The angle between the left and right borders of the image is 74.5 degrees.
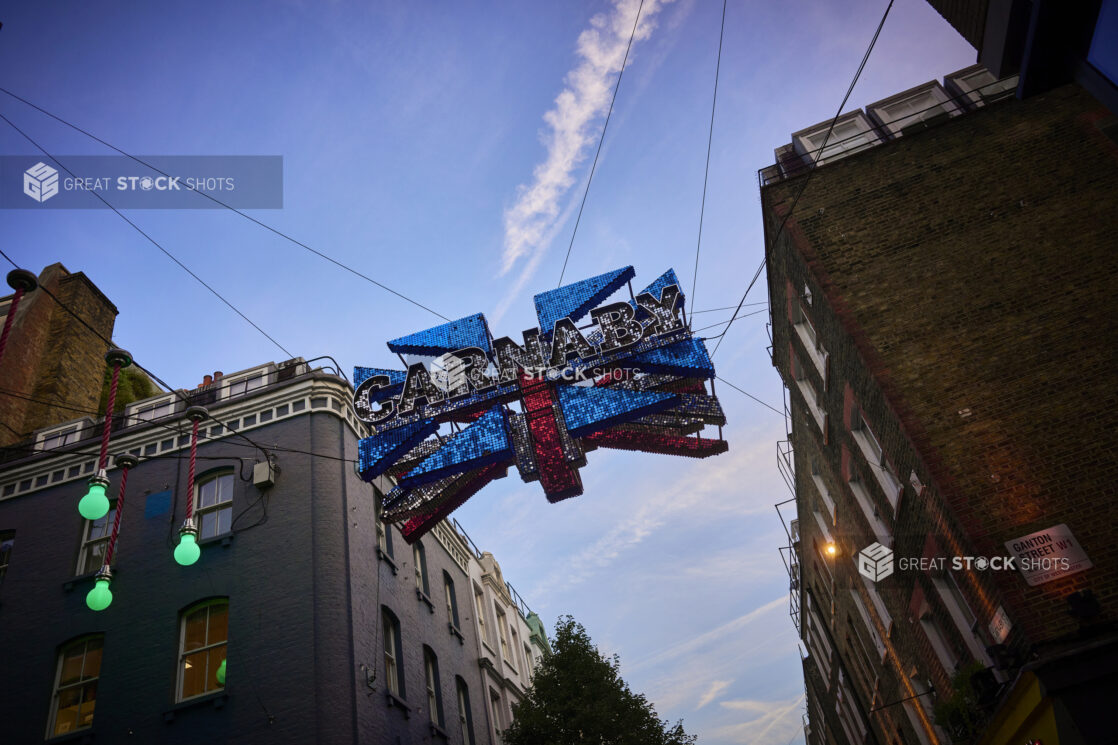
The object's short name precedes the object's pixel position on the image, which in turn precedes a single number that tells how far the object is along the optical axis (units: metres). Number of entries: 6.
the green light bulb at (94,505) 10.15
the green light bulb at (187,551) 11.23
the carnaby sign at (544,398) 13.38
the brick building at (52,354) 21.73
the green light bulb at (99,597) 10.91
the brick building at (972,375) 10.30
